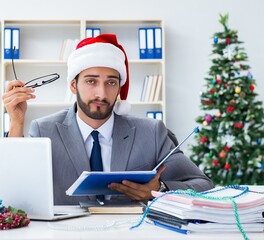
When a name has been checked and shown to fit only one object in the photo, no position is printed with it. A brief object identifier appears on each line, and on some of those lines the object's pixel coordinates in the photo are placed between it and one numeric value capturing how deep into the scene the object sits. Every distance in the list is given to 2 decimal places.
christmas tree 5.35
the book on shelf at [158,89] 5.55
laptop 1.67
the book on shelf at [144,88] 5.62
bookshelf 5.66
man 2.37
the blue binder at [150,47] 5.55
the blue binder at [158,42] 5.52
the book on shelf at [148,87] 5.59
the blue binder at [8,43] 5.43
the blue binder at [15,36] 5.46
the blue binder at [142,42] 5.55
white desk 1.43
